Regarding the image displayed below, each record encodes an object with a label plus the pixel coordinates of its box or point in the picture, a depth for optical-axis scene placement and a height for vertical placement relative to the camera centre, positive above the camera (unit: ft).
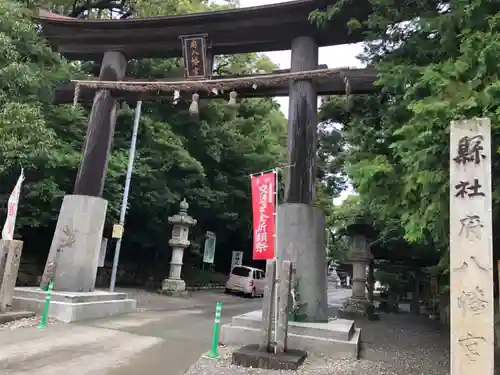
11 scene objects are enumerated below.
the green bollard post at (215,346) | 22.91 -4.30
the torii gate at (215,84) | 29.30 +14.20
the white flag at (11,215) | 30.45 +2.29
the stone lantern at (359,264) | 51.88 +1.87
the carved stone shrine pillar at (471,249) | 14.16 +1.34
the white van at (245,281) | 72.23 -2.07
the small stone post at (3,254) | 29.63 -0.48
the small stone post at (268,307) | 23.30 -1.90
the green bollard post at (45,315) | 29.07 -4.31
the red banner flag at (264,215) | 24.47 +3.15
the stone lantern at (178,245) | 62.13 +2.59
